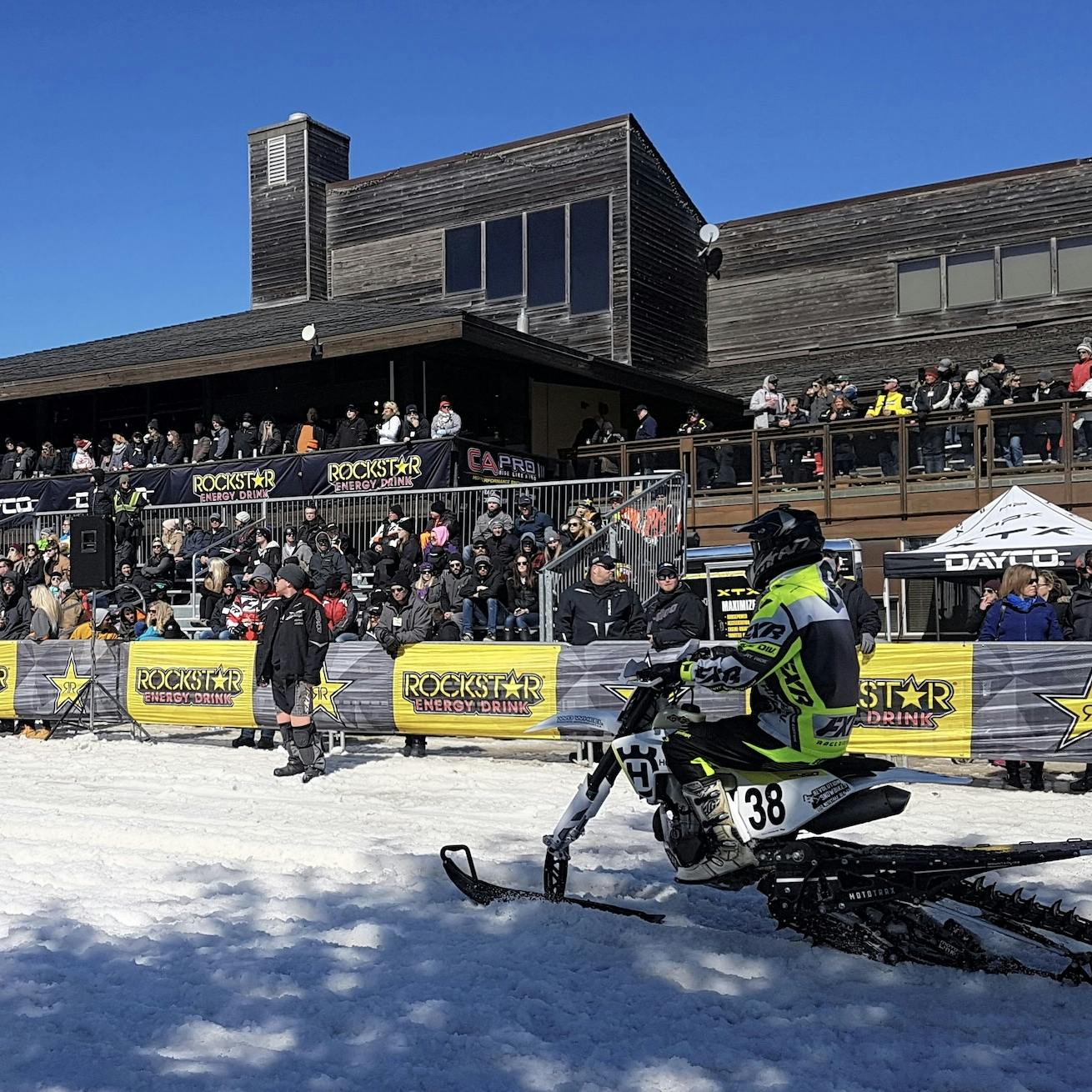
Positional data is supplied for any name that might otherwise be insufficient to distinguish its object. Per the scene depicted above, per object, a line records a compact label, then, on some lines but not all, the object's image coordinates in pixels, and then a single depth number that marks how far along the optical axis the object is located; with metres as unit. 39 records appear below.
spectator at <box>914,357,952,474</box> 18.33
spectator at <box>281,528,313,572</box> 17.17
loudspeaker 15.46
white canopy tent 13.80
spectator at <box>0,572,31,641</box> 16.67
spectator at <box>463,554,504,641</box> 15.09
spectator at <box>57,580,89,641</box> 15.80
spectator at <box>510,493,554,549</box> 17.03
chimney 29.72
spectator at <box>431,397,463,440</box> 19.69
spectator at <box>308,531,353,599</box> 16.52
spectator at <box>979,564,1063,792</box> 10.59
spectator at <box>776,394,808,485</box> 19.14
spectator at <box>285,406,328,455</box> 21.89
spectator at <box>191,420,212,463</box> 22.78
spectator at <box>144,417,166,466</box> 23.44
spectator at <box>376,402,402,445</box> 20.55
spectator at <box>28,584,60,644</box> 14.88
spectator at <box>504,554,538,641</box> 14.84
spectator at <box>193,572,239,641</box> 16.45
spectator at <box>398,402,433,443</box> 20.14
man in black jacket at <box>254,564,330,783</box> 11.10
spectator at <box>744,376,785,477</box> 22.33
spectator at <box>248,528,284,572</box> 17.91
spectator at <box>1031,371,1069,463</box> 17.45
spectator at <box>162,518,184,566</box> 19.75
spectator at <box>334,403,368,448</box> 21.17
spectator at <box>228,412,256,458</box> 22.42
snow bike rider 5.16
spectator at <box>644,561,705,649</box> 11.59
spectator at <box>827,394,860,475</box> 18.88
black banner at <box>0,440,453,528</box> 19.73
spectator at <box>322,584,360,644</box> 14.65
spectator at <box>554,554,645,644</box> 12.11
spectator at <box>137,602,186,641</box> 15.25
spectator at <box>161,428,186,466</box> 23.11
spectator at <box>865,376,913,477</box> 18.77
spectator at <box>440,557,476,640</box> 15.25
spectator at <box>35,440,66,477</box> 24.77
